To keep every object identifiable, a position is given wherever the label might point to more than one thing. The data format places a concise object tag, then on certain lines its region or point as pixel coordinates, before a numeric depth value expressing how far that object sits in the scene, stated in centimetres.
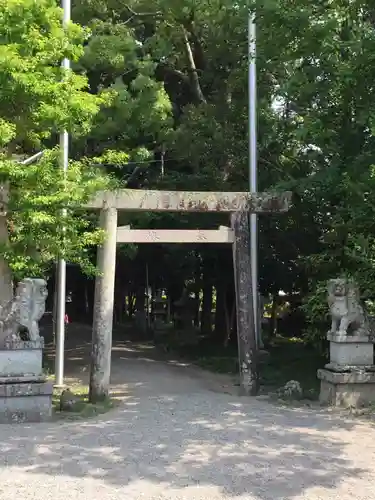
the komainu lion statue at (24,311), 812
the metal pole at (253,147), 1171
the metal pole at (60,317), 1094
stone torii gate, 954
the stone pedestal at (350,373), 891
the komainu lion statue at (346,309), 902
